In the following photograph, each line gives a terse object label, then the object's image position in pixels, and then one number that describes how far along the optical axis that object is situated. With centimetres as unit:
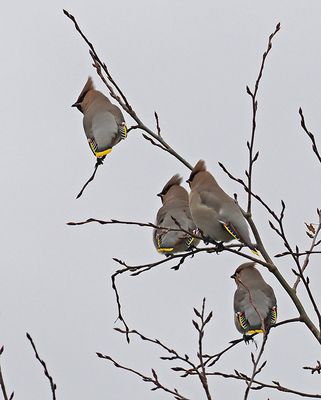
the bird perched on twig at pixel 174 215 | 1519
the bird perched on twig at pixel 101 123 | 1432
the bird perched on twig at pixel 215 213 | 1179
